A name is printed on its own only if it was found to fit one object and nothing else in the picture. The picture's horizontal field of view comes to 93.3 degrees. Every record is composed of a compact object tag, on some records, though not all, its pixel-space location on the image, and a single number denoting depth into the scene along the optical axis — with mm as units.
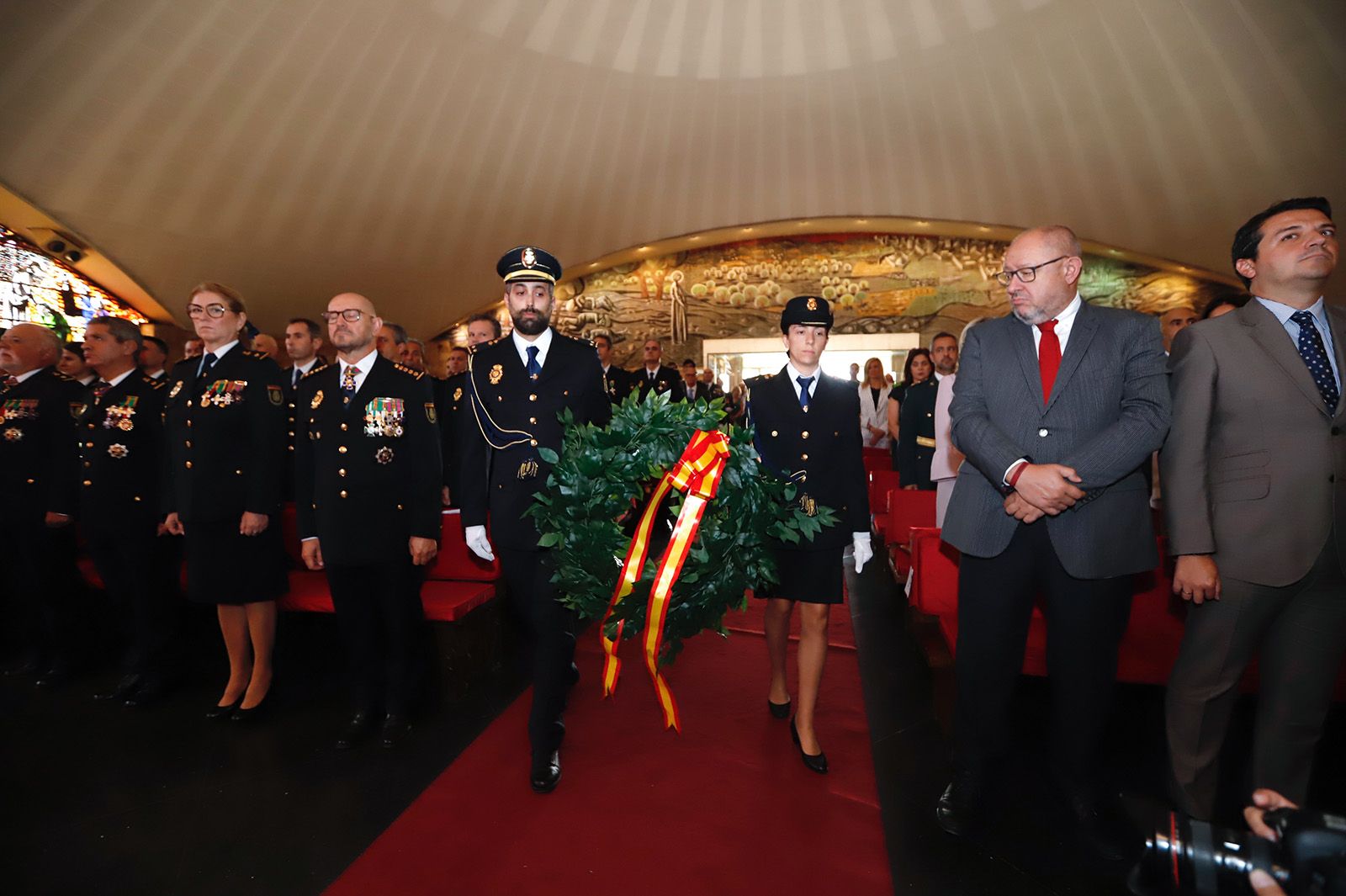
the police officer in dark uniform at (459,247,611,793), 2389
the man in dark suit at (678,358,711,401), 10494
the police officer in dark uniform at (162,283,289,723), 2840
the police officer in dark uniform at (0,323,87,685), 3467
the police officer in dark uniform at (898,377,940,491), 4762
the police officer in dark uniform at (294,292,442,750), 2678
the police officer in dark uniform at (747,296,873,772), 2424
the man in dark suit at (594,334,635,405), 6773
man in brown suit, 1771
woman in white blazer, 8102
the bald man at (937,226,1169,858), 1886
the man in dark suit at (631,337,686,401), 8555
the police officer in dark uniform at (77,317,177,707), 3146
